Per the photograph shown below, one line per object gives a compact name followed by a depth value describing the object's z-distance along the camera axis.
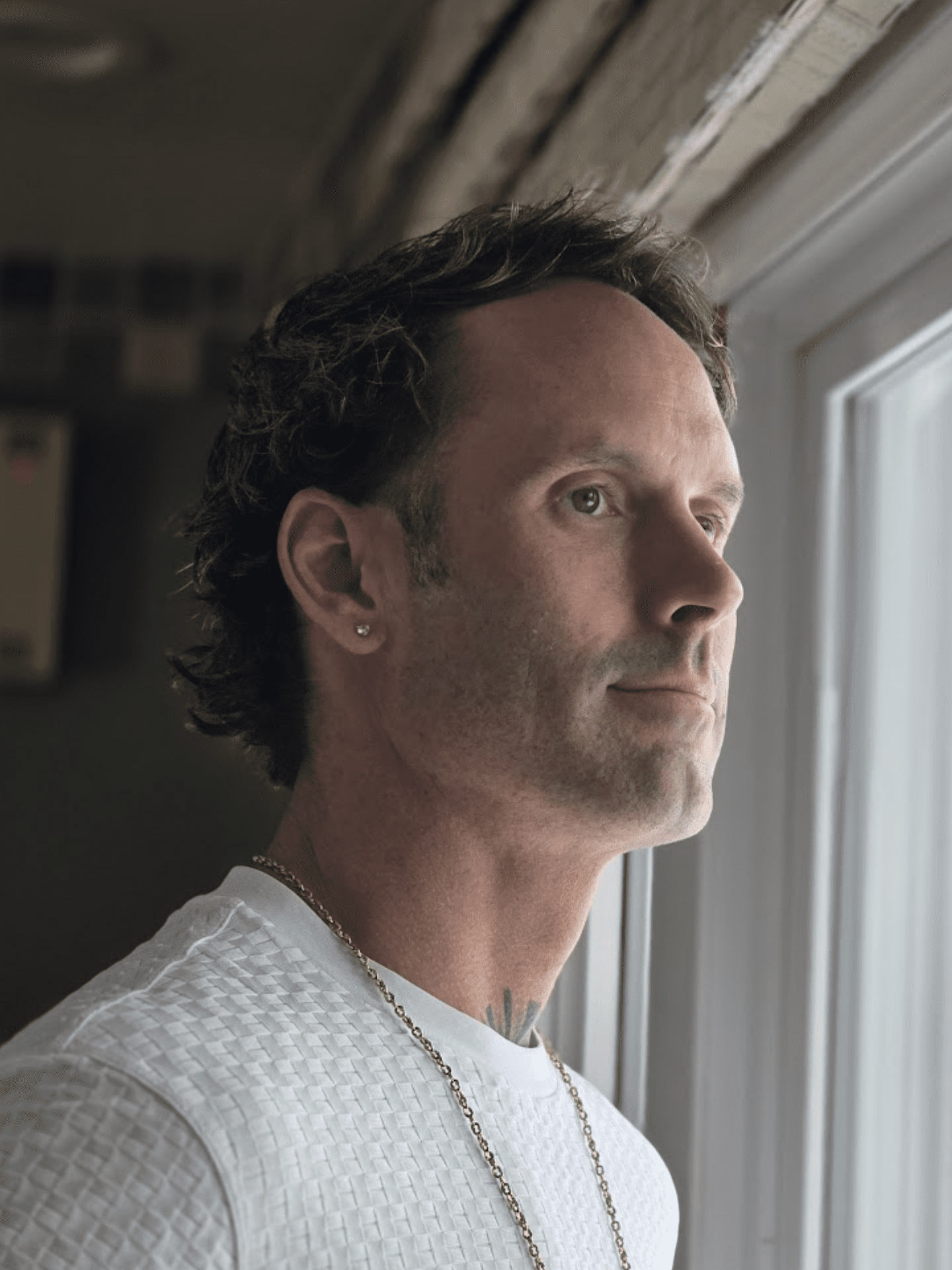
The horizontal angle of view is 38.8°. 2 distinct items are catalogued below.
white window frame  1.09
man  0.77
